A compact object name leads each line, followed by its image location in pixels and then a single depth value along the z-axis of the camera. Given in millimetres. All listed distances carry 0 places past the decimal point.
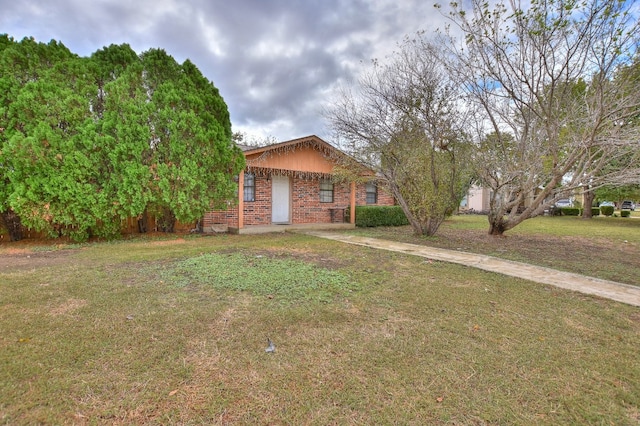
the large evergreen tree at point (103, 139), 6902
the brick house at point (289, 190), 10773
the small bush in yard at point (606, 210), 24506
